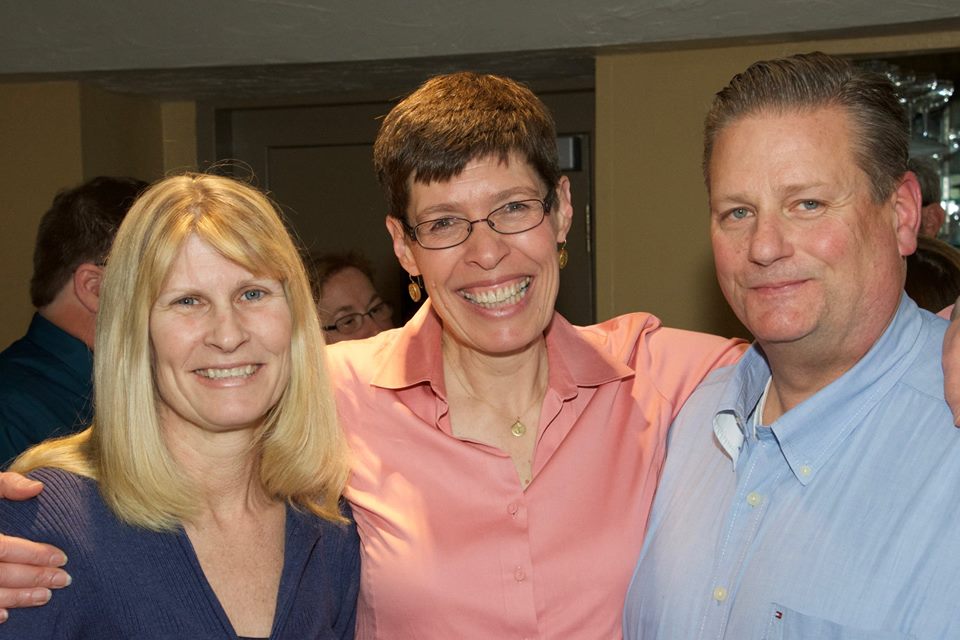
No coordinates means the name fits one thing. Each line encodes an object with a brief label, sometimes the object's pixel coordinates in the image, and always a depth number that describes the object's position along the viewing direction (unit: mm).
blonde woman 1925
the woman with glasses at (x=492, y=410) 2125
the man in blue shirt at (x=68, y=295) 3057
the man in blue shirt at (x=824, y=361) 1692
